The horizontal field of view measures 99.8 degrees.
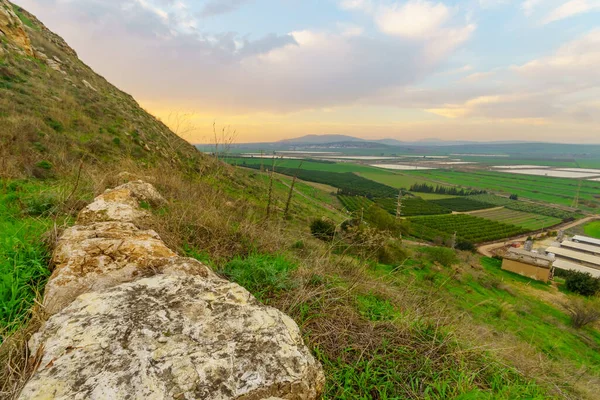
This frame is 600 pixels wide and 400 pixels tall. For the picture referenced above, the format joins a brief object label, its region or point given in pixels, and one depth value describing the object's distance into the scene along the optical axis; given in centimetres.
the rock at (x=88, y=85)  2002
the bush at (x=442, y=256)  2669
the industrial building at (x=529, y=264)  3080
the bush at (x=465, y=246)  4062
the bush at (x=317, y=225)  1040
